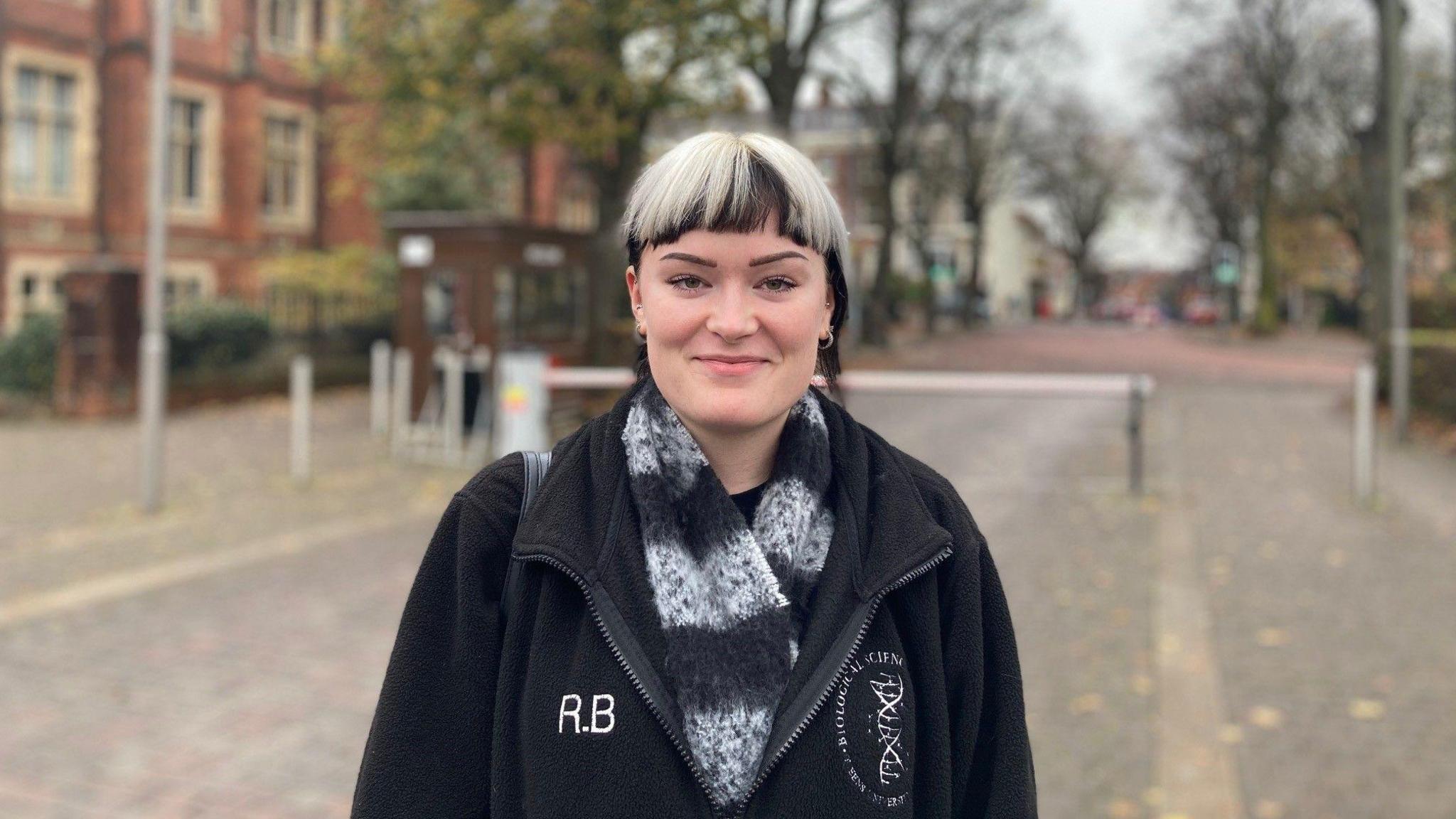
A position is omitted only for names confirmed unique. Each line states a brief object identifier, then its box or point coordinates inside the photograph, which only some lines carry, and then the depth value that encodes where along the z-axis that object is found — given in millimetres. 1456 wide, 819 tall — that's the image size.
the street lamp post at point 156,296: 10656
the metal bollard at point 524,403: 11664
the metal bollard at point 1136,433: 11086
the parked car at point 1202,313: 66794
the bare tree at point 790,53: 22844
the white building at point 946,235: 58000
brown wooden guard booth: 15711
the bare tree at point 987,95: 32812
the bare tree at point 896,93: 32312
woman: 1678
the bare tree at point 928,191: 45219
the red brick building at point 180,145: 23266
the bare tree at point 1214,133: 41031
